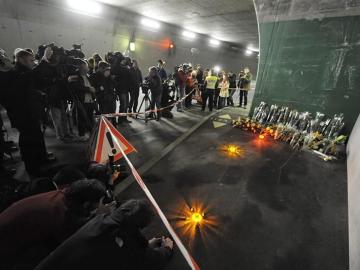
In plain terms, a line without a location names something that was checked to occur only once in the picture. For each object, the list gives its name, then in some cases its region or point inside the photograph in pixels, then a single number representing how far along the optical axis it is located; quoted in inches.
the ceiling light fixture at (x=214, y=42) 994.7
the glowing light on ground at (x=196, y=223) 137.1
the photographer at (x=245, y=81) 495.2
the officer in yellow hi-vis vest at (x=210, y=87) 444.4
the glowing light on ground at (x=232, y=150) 257.8
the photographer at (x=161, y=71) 421.8
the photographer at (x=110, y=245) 67.5
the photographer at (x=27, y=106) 166.9
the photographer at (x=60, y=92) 222.2
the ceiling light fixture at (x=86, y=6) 497.8
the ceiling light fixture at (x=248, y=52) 1323.7
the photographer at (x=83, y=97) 234.8
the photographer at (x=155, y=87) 348.8
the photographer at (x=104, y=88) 278.2
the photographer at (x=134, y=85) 327.6
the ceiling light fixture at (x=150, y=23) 665.0
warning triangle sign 166.2
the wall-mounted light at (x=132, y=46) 678.5
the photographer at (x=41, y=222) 76.7
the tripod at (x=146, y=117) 343.6
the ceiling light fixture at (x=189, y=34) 834.4
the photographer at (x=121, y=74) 310.5
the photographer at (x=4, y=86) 164.7
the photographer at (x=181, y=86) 435.7
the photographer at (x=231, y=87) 530.9
